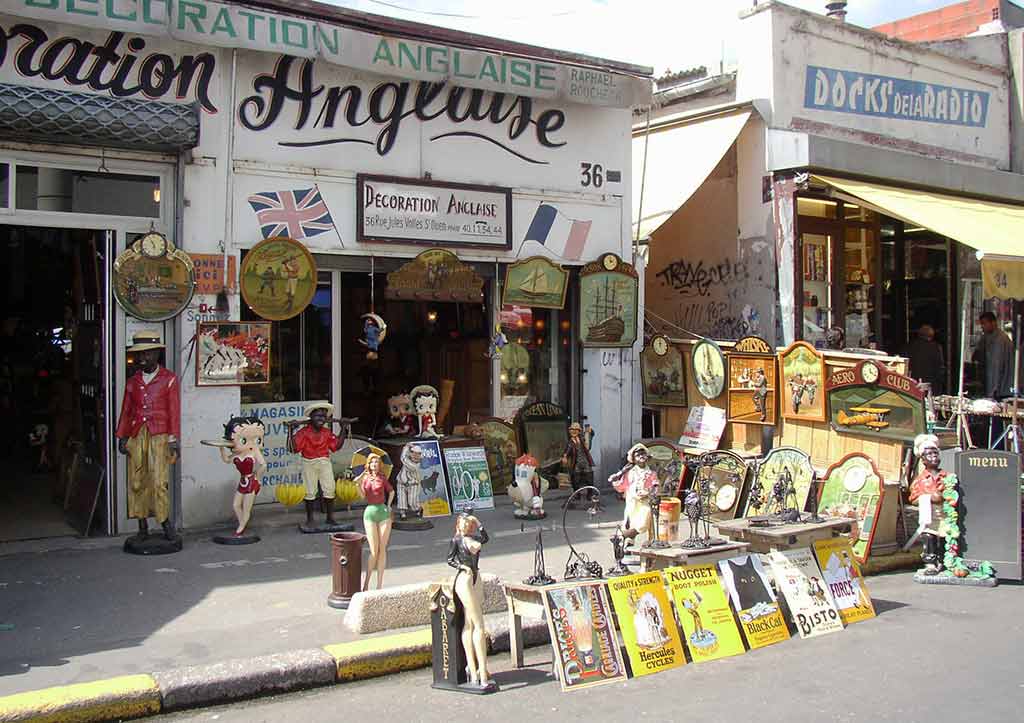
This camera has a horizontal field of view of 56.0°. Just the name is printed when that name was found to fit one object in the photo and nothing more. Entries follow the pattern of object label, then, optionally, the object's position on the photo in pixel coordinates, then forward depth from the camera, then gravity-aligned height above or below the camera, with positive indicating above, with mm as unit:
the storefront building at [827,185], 12875 +2542
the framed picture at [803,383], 10805 -222
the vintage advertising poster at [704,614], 6332 -1688
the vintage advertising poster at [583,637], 5766 -1685
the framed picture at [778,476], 9305 -1126
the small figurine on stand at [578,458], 11344 -1135
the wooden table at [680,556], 6652 -1361
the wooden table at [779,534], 7254 -1317
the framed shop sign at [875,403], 10000 -421
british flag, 9844 +1541
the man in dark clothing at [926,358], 14766 +86
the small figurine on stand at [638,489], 8117 -1076
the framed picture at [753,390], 11367 -318
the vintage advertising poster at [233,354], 9453 +75
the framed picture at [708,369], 11766 -75
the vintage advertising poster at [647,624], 6055 -1678
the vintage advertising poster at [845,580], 7176 -1655
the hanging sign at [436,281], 10609 +918
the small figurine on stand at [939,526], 8352 -1423
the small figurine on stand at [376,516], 7137 -1149
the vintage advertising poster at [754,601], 6602 -1670
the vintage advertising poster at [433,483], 10398 -1326
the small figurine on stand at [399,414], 11274 -614
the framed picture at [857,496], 8742 -1252
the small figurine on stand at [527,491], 10141 -1367
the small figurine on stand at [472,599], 5688 -1417
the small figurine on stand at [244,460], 8828 -906
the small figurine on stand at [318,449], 9258 -843
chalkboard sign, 8375 -1290
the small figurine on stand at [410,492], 9766 -1345
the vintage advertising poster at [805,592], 6852 -1671
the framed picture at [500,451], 11438 -1058
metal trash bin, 7055 -1525
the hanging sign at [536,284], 11492 +945
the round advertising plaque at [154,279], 8969 +774
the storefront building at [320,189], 8812 +1822
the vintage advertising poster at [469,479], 10625 -1301
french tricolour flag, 11734 +1600
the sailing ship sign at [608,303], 12016 +749
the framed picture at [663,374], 12289 -147
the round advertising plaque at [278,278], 9680 +848
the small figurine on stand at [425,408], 10789 -518
